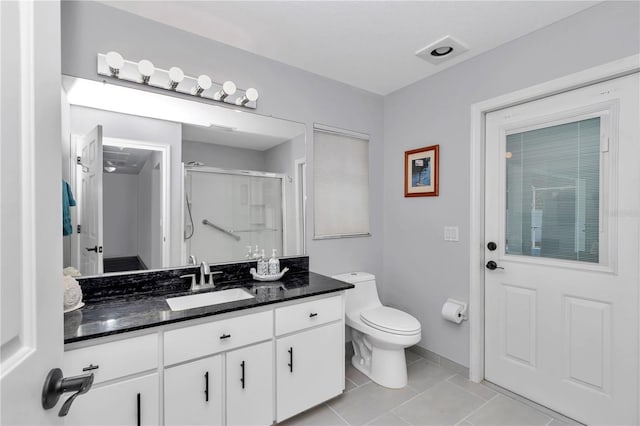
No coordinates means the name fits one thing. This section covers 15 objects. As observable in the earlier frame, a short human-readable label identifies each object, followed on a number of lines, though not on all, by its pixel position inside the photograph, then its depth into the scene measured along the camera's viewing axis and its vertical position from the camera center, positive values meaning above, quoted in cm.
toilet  217 -89
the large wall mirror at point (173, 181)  172 +19
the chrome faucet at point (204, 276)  197 -43
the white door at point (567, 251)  170 -26
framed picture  259 +33
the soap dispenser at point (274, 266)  222 -41
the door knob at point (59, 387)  56 -34
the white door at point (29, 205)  46 +1
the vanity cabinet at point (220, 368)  129 -80
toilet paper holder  233 -77
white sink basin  179 -54
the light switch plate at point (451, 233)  243 -19
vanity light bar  173 +81
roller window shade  265 +24
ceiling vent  209 +114
